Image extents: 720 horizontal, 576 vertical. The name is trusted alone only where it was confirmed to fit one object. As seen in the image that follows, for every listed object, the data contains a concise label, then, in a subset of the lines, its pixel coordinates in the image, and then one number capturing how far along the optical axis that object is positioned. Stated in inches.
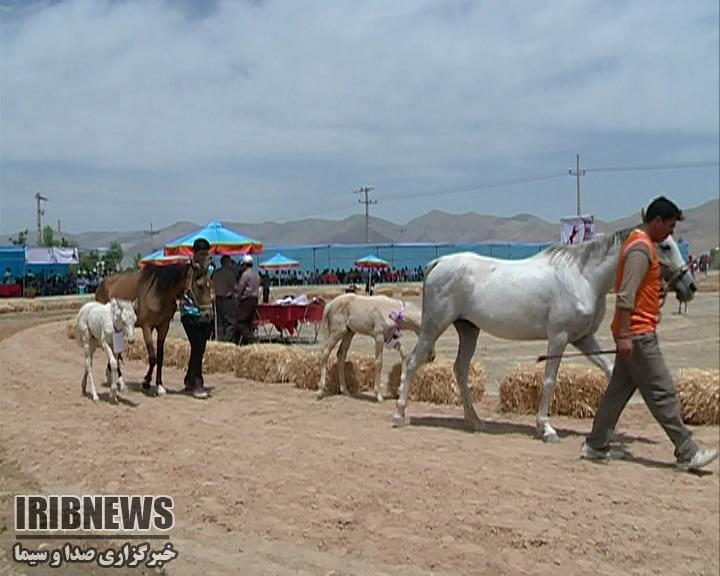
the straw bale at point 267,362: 500.1
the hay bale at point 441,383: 418.6
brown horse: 451.5
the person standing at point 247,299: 642.2
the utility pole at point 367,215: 3671.5
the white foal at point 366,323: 432.5
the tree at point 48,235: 3747.5
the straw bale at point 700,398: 355.6
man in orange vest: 274.4
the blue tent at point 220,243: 735.7
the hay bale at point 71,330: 807.8
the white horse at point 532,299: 325.7
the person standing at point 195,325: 452.4
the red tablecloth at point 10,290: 1887.3
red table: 698.8
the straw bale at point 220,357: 546.6
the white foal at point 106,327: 416.8
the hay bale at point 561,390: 379.2
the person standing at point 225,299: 590.9
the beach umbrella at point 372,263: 2341.3
